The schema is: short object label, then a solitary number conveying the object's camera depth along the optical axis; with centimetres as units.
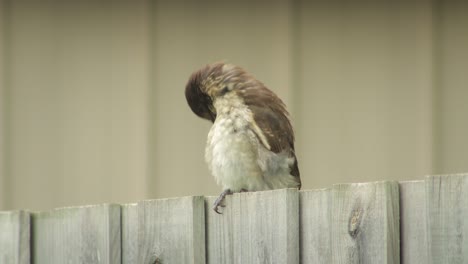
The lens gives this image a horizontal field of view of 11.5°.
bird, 905
